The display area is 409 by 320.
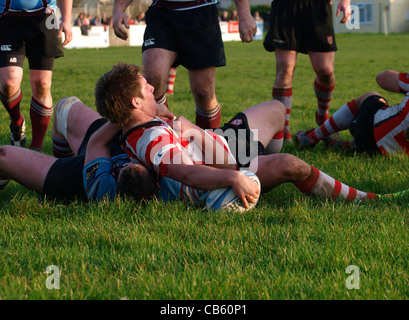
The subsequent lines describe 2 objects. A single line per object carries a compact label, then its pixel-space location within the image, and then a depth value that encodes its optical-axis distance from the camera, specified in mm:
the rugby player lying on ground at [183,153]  6633
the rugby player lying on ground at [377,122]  9641
